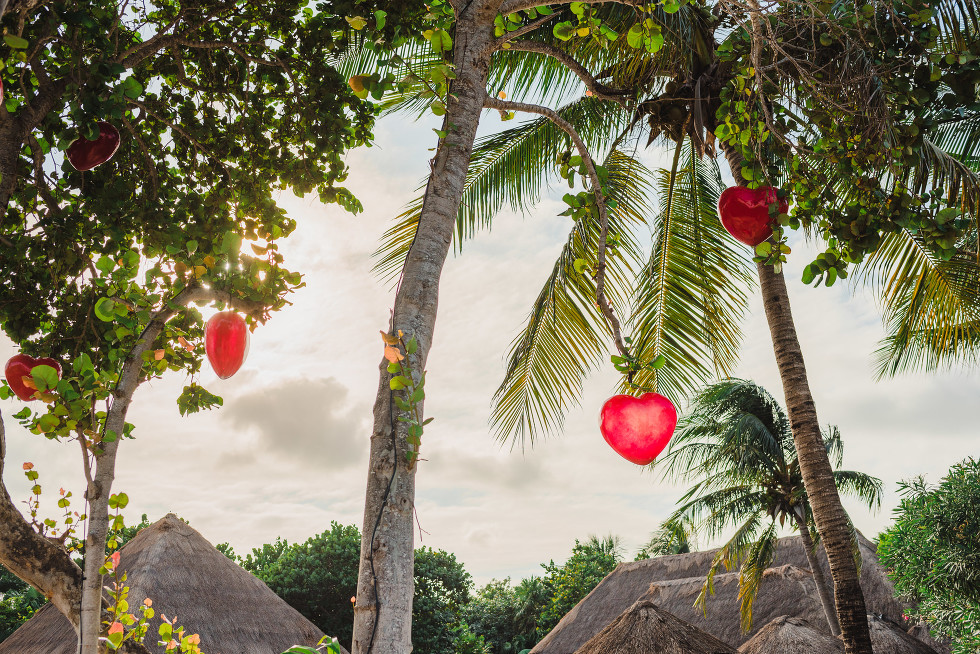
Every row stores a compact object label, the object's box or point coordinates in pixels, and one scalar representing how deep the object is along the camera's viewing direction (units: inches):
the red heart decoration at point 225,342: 95.6
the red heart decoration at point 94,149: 115.3
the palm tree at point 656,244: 203.3
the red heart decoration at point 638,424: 78.9
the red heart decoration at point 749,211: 114.2
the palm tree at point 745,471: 430.6
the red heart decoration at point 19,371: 114.6
